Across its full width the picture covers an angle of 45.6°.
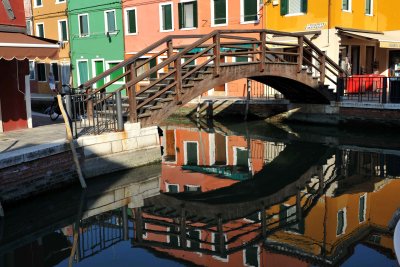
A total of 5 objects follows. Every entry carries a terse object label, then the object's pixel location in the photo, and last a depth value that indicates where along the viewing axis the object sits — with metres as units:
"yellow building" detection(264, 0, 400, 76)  19.36
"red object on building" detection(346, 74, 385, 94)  17.30
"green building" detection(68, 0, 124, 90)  27.73
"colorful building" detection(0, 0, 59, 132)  10.12
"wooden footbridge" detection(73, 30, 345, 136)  10.73
